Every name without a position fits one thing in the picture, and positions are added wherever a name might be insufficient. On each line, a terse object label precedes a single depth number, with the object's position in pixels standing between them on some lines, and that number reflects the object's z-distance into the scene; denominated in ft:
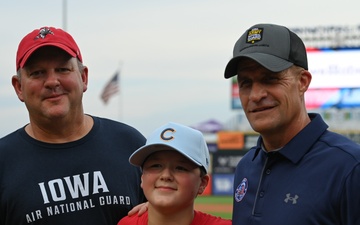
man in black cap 9.37
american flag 86.46
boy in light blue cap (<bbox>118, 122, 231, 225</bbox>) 10.53
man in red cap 11.64
